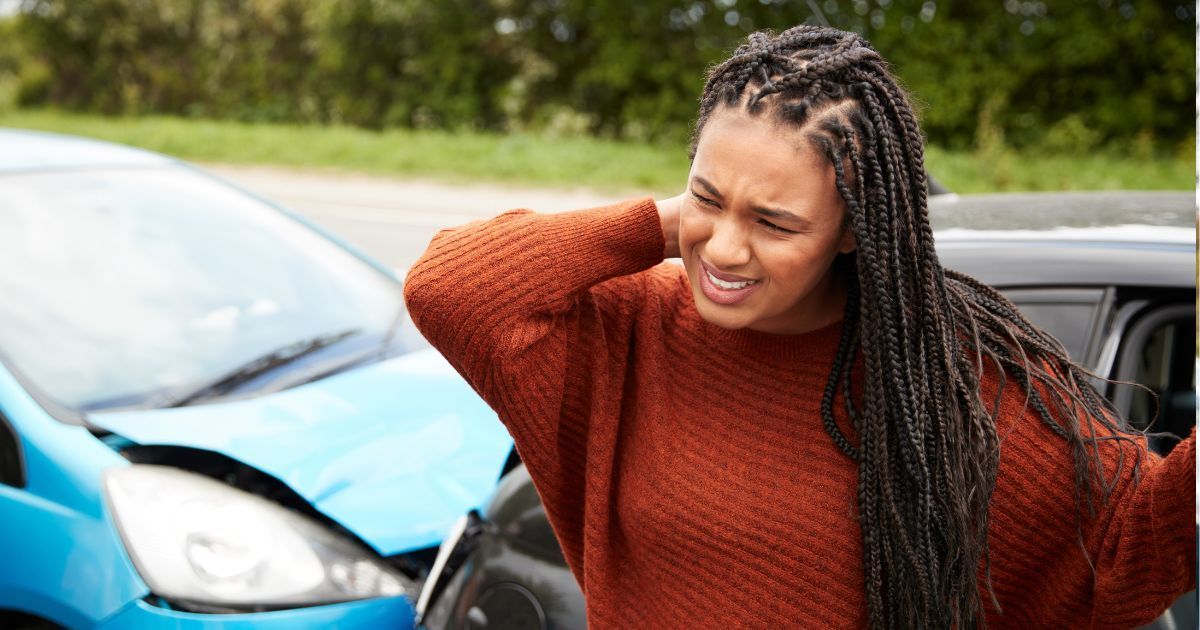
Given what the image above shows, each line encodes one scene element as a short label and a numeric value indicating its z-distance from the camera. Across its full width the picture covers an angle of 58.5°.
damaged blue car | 2.15
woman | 1.39
